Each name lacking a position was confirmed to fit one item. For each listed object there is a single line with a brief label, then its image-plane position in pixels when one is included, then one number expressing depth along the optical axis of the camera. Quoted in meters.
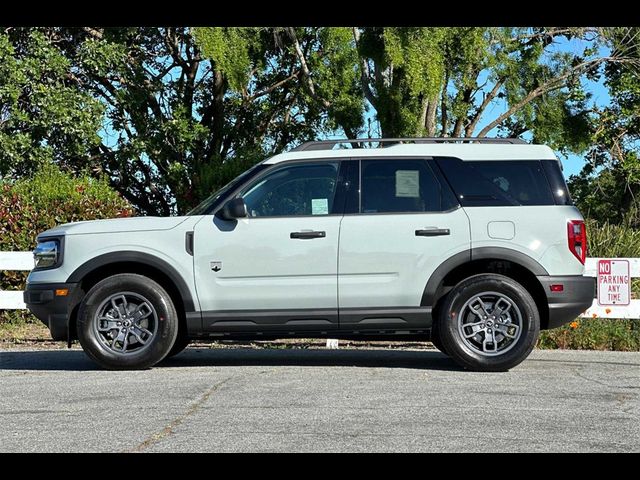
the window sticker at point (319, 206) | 9.20
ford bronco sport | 9.07
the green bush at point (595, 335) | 12.36
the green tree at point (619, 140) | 22.91
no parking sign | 12.11
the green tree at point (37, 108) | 20.36
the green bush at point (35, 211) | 14.02
